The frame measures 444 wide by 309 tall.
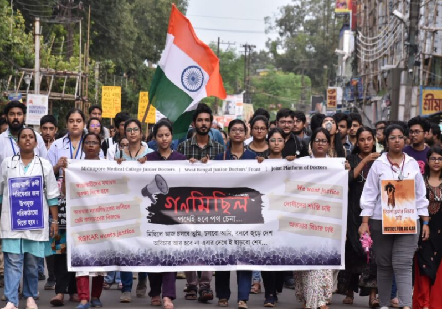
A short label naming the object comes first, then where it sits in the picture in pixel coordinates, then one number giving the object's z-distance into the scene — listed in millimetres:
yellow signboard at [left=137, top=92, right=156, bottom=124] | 25612
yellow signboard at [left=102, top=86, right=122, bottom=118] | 28938
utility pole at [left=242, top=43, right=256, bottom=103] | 90975
